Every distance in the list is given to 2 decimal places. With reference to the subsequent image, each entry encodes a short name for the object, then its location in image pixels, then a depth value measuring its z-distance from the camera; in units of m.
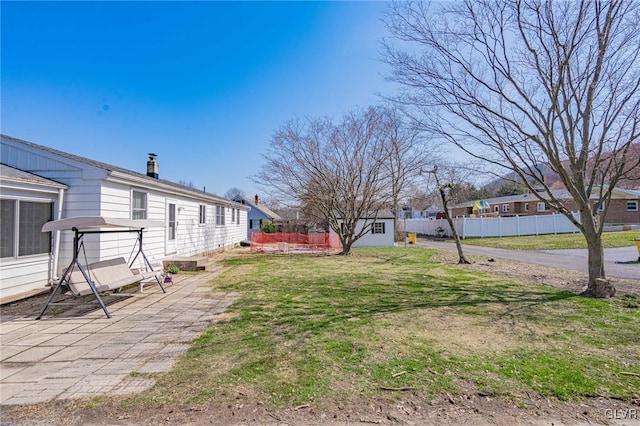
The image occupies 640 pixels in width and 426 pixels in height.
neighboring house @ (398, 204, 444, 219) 60.94
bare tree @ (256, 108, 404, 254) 14.04
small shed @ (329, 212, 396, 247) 20.83
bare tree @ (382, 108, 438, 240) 13.67
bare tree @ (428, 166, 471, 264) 12.31
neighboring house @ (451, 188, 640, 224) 28.91
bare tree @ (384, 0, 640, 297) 5.93
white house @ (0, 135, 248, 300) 5.92
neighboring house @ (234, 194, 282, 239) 36.03
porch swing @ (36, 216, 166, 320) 5.04
